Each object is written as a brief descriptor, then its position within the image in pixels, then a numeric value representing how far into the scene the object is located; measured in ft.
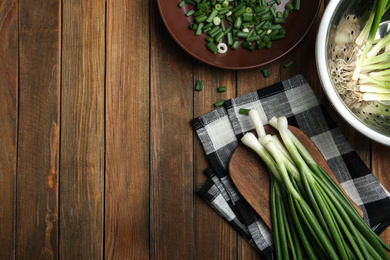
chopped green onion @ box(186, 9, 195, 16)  3.47
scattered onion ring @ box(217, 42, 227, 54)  3.49
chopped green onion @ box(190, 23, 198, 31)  3.48
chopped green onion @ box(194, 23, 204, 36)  3.47
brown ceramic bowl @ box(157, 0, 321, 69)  3.37
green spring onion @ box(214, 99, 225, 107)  3.52
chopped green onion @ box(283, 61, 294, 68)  3.54
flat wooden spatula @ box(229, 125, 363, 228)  3.37
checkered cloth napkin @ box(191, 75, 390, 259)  3.38
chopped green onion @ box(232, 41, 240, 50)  3.47
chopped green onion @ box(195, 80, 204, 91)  3.53
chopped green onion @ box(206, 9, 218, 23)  3.44
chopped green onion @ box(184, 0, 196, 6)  3.47
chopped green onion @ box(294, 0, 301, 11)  3.44
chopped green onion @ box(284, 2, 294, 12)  3.46
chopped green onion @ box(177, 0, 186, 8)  3.46
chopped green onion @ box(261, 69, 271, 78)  3.53
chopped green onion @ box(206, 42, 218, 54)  3.45
